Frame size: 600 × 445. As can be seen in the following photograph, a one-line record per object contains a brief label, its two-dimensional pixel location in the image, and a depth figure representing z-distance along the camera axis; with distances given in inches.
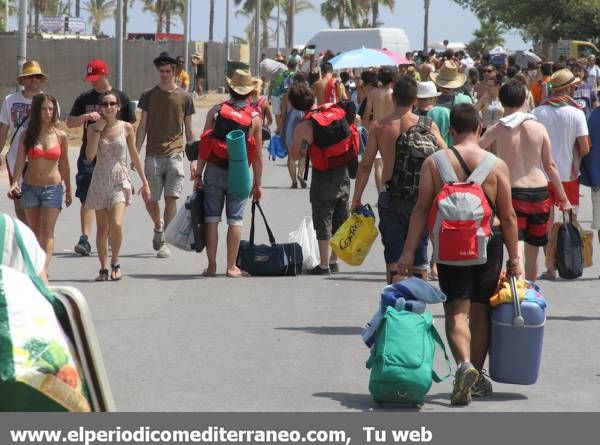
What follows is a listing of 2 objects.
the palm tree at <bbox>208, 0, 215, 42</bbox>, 5162.4
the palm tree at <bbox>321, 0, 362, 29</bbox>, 5369.1
